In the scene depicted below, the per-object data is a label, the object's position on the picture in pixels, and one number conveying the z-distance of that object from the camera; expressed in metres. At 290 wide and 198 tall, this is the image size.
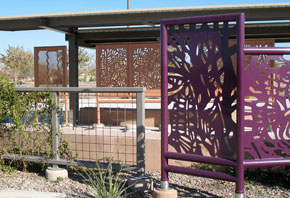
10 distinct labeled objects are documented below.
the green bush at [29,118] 5.15
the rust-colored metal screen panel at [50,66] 8.93
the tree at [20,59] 38.95
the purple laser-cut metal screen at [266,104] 3.84
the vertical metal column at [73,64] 8.73
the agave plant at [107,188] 3.99
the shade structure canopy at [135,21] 6.67
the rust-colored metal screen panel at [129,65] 8.54
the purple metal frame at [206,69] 3.78
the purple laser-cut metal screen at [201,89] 3.87
